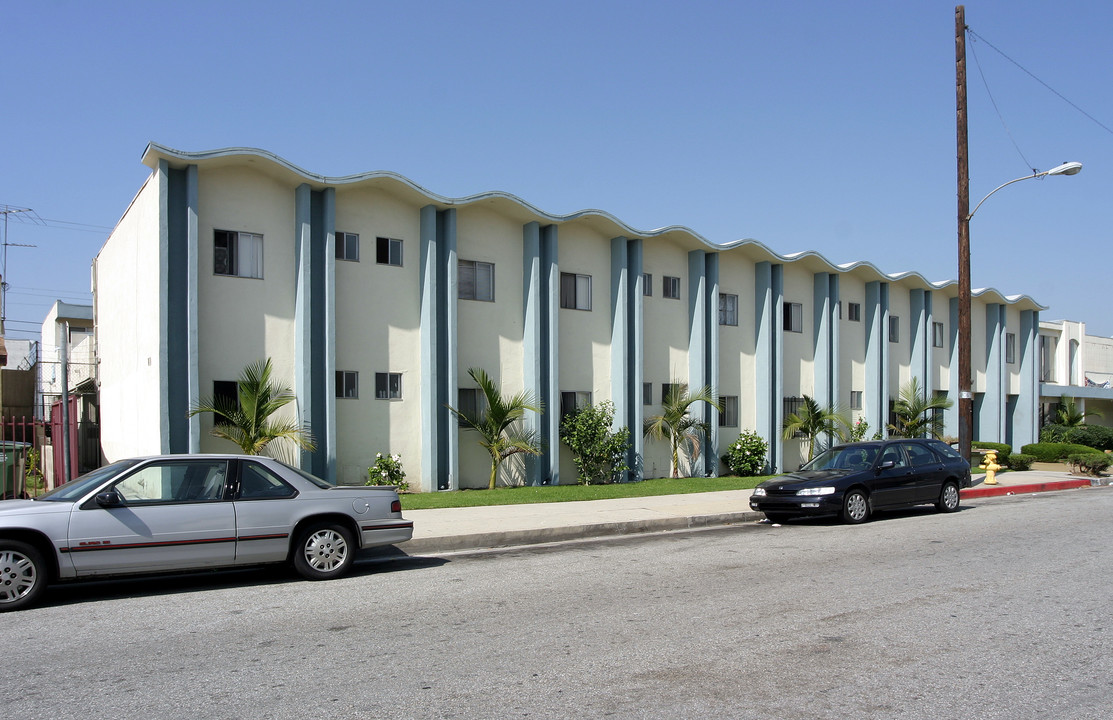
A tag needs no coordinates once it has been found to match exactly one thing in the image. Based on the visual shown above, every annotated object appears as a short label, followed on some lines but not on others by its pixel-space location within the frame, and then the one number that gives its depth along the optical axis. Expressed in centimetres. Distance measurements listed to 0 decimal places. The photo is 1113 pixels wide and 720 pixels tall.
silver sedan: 828
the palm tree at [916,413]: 3106
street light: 2209
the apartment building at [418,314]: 1731
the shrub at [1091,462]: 2629
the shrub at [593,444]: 2191
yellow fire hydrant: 2224
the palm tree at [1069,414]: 4106
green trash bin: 1729
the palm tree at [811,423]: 2772
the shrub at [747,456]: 2562
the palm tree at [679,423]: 2419
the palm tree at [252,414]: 1686
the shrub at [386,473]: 1864
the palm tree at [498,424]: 2031
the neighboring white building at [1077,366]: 4416
